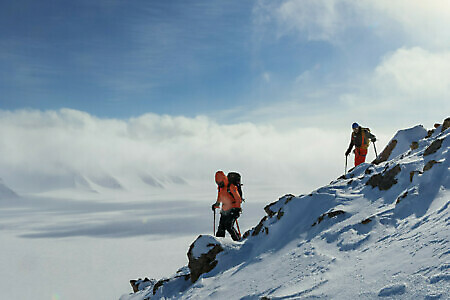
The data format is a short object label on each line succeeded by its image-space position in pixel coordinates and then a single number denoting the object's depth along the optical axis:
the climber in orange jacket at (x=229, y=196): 10.56
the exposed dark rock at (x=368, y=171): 10.06
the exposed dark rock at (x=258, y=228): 9.87
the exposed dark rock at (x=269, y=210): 10.55
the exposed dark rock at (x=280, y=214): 9.45
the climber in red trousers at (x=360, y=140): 15.14
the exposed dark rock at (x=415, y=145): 11.32
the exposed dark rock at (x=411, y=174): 8.01
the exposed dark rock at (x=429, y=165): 7.60
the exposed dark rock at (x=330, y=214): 8.26
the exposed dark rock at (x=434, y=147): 8.60
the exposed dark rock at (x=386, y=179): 8.59
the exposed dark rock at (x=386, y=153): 15.62
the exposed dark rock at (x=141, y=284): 14.07
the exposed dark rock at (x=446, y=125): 11.73
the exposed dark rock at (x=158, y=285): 10.51
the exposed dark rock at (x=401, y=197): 7.39
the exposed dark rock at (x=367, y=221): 7.23
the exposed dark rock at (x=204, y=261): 9.29
